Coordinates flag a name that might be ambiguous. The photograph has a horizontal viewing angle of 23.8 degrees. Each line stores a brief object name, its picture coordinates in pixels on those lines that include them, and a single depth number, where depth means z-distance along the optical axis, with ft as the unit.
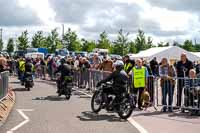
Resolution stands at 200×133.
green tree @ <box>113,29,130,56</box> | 265.34
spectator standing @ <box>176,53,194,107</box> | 50.55
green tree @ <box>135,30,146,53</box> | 273.75
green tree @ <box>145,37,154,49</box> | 276.88
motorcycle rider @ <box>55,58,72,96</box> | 68.14
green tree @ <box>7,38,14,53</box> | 332.19
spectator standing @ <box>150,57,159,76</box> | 86.71
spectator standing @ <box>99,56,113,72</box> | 74.49
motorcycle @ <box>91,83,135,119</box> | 45.47
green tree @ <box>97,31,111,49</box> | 282.36
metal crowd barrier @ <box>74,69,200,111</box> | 48.14
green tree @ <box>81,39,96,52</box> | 291.38
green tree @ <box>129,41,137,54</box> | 273.05
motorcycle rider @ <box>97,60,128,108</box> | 47.24
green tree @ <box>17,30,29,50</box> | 287.07
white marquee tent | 146.66
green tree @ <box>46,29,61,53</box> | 275.39
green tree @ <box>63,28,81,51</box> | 271.90
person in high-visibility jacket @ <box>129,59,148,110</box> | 53.06
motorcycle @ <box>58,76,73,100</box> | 64.64
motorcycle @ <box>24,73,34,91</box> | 80.59
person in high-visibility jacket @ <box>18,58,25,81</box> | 91.32
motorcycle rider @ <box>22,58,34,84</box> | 83.93
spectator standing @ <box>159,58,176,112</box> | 51.37
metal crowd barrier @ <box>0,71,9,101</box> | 53.71
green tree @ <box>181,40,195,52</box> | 317.63
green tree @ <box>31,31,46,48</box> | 283.38
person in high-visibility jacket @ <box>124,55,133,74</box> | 62.18
